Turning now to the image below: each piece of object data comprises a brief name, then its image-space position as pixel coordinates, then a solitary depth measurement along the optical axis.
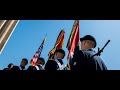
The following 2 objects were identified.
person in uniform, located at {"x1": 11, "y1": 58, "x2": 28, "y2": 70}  7.24
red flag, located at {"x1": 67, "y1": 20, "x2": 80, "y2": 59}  6.48
